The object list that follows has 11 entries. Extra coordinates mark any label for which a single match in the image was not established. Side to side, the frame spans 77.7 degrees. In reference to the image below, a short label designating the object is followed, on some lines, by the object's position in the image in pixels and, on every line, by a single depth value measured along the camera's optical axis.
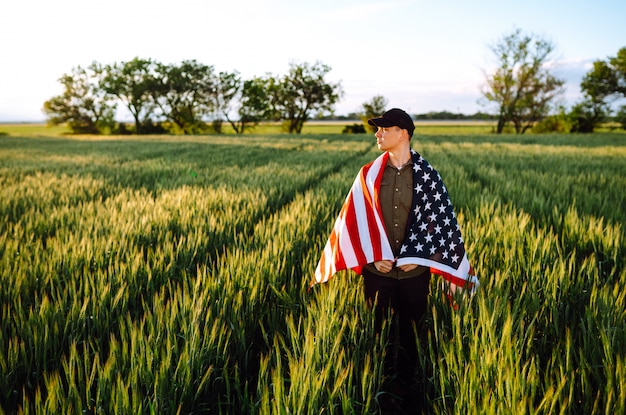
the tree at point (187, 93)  58.78
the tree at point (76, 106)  59.31
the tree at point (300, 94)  61.34
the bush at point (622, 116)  47.75
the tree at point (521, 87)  48.06
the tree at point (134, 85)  57.62
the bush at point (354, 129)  59.72
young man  2.09
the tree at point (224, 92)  60.91
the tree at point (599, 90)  48.84
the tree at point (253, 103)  61.59
